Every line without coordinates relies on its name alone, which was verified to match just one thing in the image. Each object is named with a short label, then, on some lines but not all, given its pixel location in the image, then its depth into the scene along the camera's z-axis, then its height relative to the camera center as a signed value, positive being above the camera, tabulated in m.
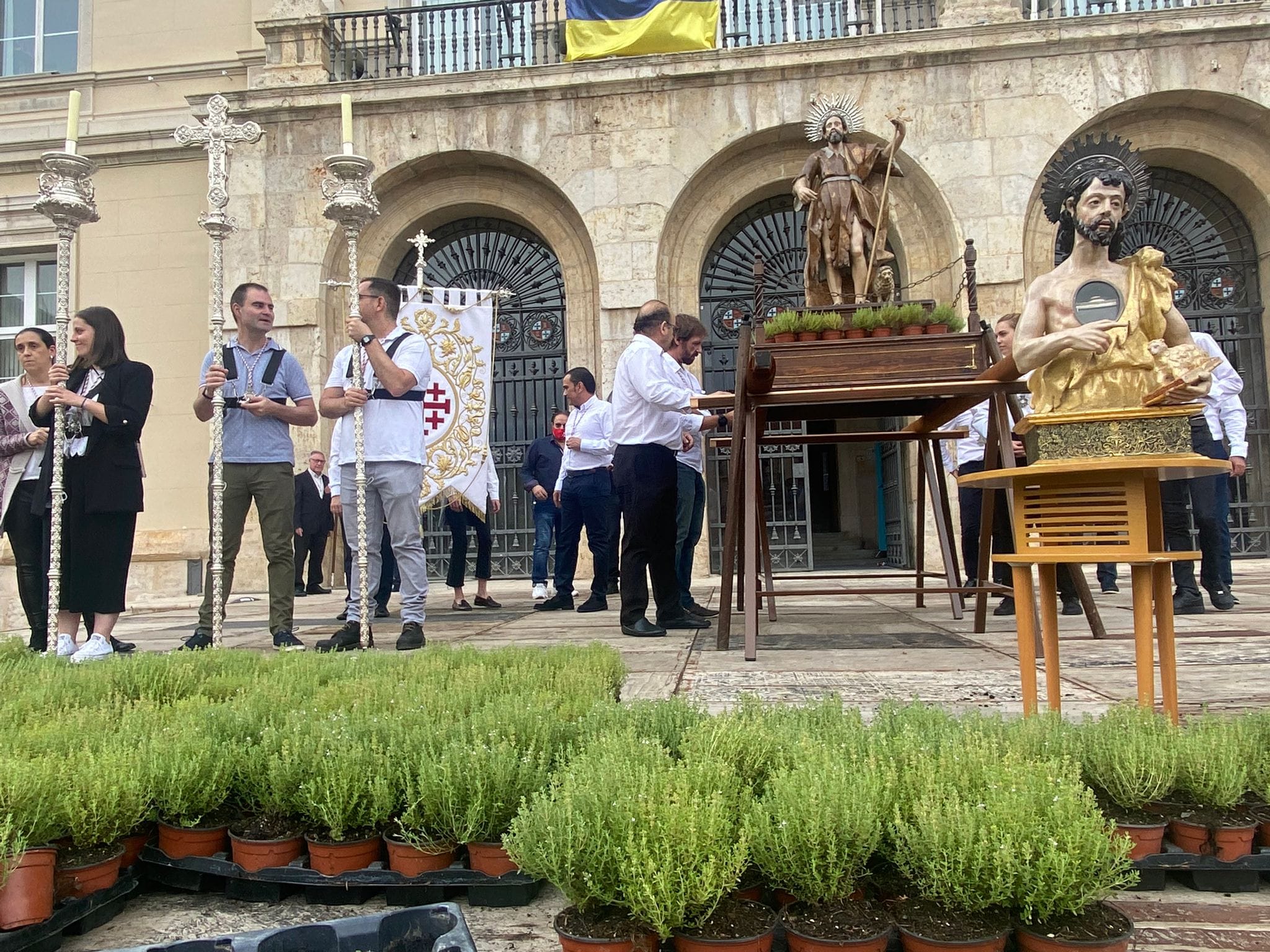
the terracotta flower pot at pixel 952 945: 1.36 -0.65
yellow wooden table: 2.22 -0.02
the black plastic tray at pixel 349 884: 1.67 -0.68
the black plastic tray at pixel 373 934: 1.38 -0.63
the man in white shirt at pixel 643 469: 5.27 +0.37
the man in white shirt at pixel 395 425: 5.05 +0.65
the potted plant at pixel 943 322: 4.64 +1.07
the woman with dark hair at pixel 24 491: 5.41 +0.32
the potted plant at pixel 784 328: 4.66 +1.06
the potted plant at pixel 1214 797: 1.66 -0.55
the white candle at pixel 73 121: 4.83 +2.32
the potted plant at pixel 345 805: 1.75 -0.54
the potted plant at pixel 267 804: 1.78 -0.58
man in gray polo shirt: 5.18 +0.52
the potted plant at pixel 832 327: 4.62 +1.05
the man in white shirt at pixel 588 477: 7.79 +0.50
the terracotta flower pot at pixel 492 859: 1.70 -0.63
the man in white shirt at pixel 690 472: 5.63 +0.44
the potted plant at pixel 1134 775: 1.67 -0.50
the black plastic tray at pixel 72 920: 1.49 -0.68
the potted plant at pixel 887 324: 4.59 +1.05
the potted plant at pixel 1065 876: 1.37 -0.56
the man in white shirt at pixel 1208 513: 5.83 +0.04
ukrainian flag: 11.81 +6.78
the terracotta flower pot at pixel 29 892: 1.54 -0.62
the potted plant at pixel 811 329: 4.64 +1.04
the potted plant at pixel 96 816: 1.67 -0.54
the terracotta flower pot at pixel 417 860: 1.72 -0.63
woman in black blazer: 4.84 +0.33
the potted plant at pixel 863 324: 4.61 +1.06
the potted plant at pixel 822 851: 1.43 -0.54
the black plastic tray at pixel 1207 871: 1.63 -0.65
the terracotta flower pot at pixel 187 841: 1.84 -0.63
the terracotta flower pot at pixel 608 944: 1.38 -0.65
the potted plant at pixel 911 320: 4.60 +1.08
